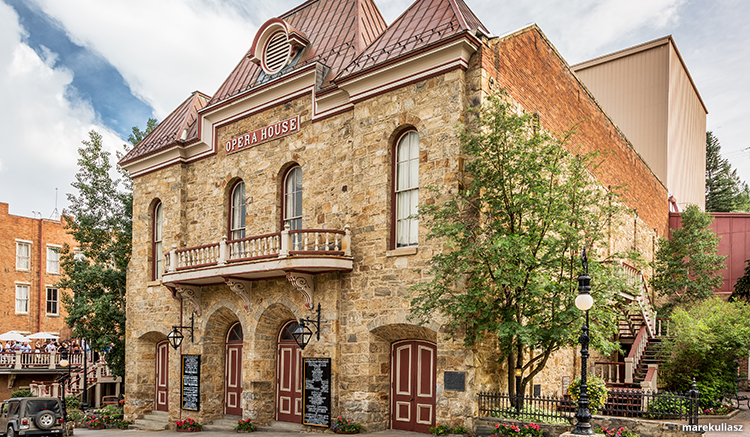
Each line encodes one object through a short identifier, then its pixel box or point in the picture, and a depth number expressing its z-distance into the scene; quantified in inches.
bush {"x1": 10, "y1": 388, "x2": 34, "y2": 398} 1027.3
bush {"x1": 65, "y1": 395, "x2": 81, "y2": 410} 927.2
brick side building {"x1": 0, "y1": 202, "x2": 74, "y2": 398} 1326.3
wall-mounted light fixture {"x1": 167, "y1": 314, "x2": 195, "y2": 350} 722.8
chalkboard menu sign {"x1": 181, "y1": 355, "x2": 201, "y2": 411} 711.7
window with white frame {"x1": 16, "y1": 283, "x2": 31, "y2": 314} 1347.2
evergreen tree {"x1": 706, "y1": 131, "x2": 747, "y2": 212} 1873.8
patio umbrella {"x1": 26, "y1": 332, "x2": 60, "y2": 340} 1168.2
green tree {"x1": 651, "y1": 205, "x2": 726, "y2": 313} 946.7
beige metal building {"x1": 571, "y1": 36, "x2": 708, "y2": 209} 1181.7
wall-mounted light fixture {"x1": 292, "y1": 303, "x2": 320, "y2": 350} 571.8
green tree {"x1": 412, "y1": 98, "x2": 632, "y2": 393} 455.2
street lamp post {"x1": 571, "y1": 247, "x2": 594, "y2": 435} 392.2
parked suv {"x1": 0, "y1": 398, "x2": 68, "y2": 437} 609.9
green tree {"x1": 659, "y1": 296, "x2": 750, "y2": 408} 598.2
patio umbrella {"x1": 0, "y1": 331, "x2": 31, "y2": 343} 1119.0
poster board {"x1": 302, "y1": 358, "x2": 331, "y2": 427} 569.3
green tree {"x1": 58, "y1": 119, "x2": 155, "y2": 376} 912.3
